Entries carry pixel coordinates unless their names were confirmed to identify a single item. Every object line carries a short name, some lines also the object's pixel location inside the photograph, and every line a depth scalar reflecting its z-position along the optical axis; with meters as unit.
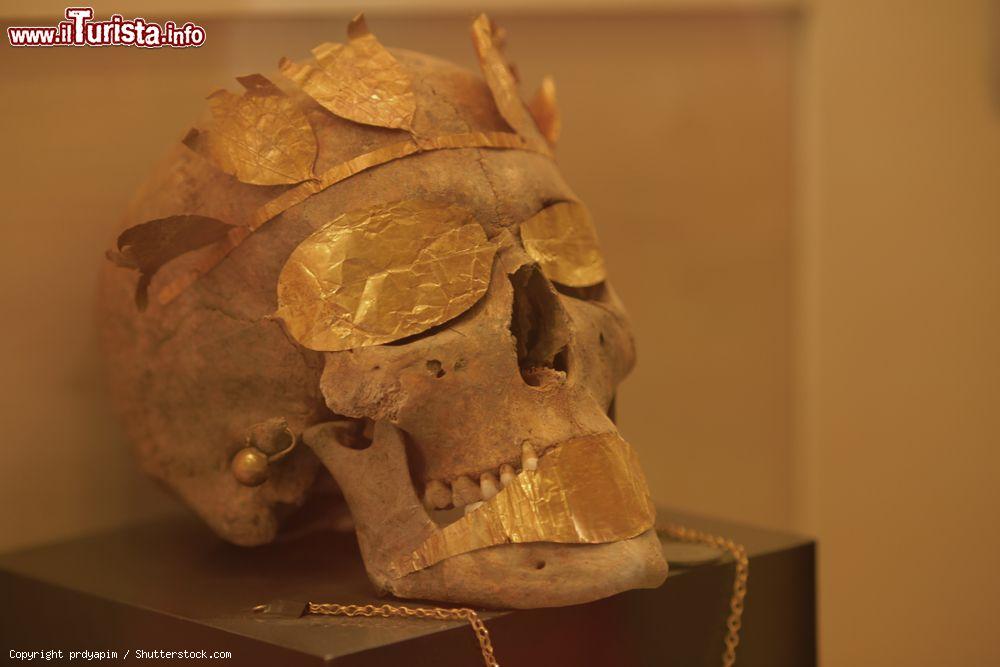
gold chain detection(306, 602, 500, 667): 0.85
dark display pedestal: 0.85
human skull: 0.86
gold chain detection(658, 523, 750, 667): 0.92
